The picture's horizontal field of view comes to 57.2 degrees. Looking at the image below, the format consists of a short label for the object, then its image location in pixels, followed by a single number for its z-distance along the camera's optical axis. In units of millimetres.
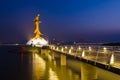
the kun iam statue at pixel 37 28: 50679
